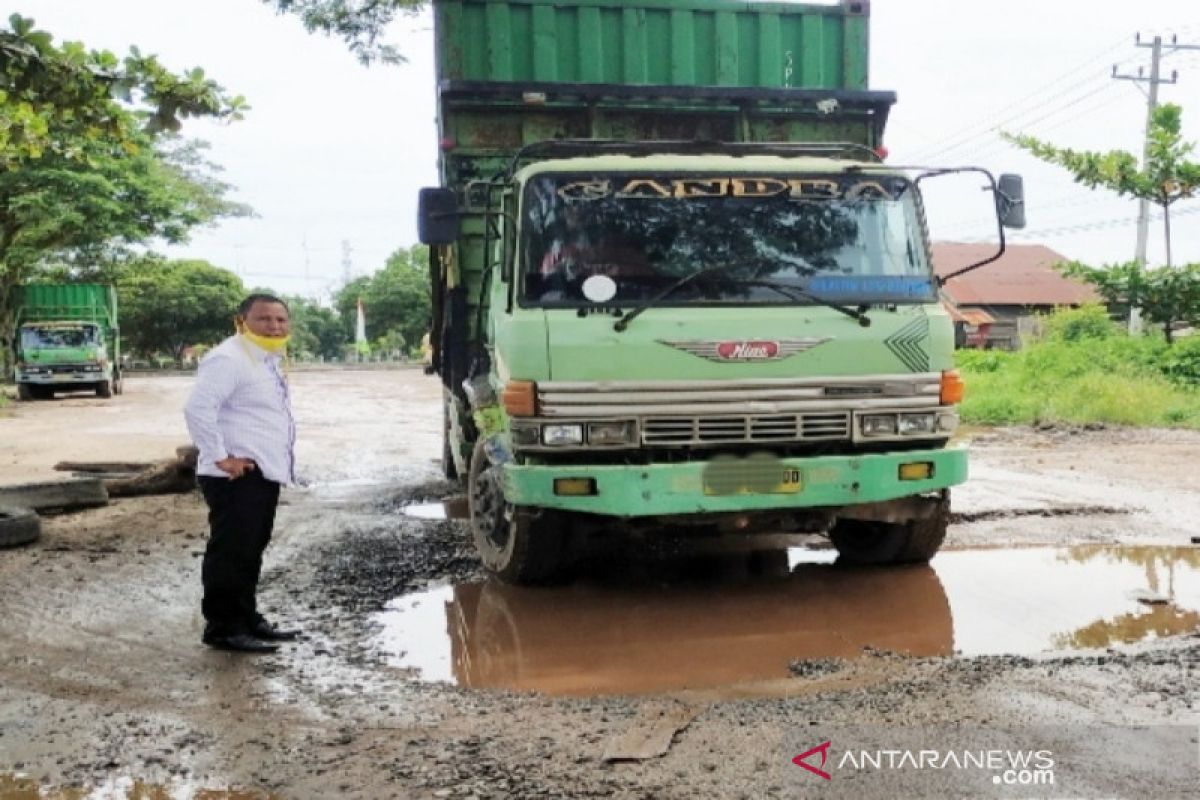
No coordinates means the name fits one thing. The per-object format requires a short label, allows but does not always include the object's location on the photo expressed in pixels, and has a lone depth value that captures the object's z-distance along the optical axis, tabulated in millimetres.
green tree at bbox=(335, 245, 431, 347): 51438
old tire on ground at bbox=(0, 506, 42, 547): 6910
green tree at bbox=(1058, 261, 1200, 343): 16453
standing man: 4578
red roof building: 39344
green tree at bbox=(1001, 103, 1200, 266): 16859
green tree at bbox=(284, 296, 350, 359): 56688
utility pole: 28678
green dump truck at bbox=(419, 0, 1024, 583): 4902
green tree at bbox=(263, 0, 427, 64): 12609
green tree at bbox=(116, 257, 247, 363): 44844
